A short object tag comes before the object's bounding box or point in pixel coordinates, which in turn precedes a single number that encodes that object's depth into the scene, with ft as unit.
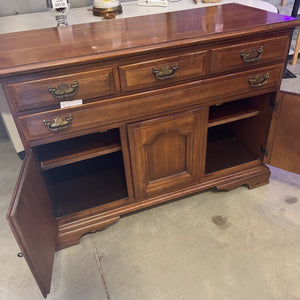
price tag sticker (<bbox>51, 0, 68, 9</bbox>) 4.27
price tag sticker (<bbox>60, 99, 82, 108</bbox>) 3.41
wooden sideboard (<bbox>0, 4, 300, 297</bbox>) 3.30
